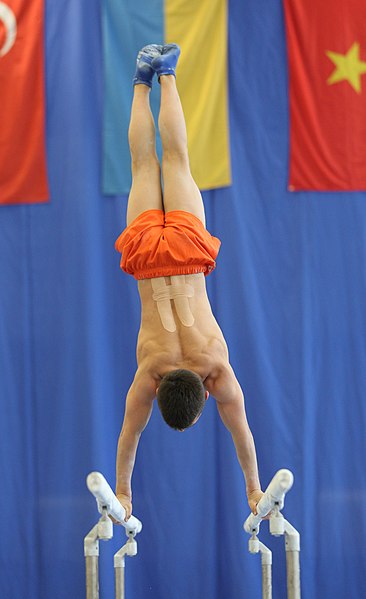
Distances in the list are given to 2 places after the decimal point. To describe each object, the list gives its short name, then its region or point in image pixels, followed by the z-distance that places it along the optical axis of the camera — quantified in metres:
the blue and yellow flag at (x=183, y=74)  12.15
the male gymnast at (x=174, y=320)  7.61
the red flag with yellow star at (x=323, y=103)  12.26
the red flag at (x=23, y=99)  12.34
